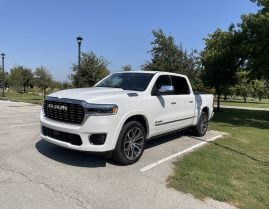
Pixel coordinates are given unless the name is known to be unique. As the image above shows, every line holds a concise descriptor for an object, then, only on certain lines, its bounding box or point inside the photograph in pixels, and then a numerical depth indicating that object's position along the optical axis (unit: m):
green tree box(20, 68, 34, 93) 51.34
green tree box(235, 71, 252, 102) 49.16
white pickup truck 5.46
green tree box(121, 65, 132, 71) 36.91
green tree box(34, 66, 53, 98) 36.79
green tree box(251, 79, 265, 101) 55.28
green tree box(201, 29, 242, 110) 18.16
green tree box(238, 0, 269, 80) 15.29
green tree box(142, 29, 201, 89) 19.92
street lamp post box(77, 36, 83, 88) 16.69
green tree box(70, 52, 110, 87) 21.98
